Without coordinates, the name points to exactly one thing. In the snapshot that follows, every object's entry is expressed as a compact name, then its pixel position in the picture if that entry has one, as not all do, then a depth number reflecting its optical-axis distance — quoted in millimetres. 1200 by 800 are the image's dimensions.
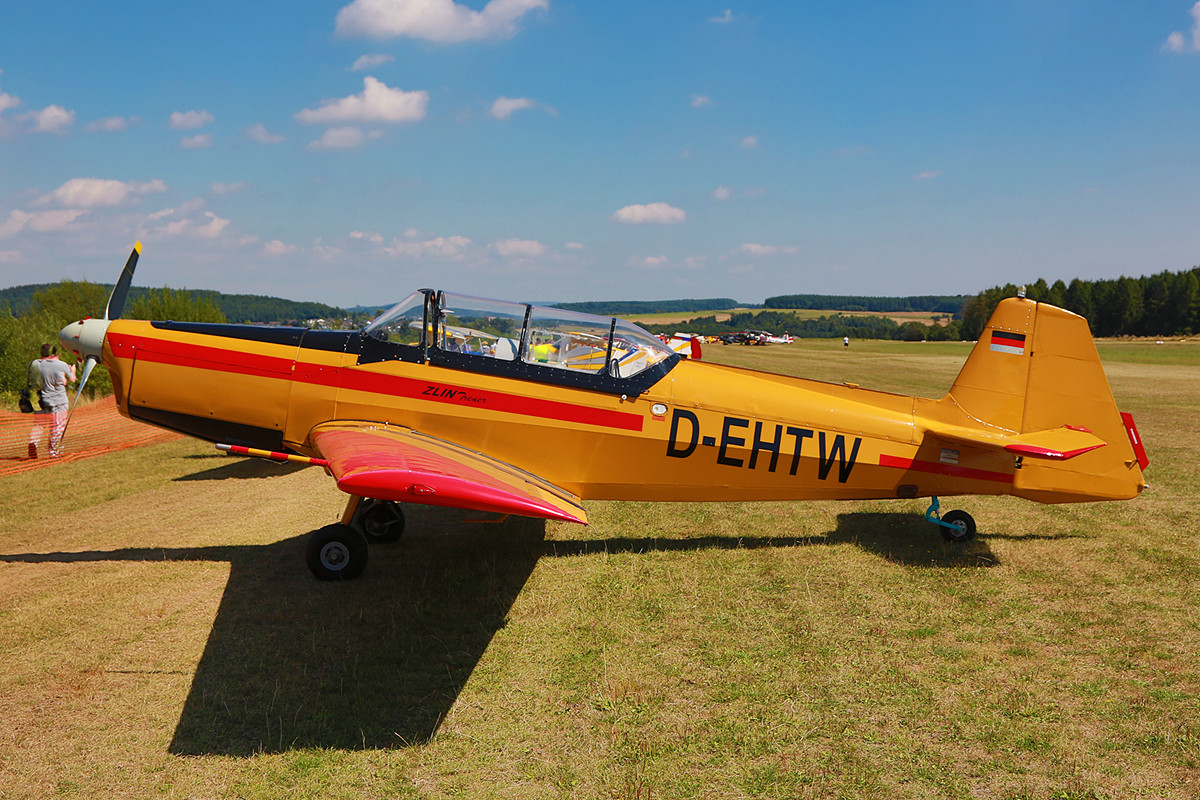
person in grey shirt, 11734
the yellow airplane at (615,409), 6449
